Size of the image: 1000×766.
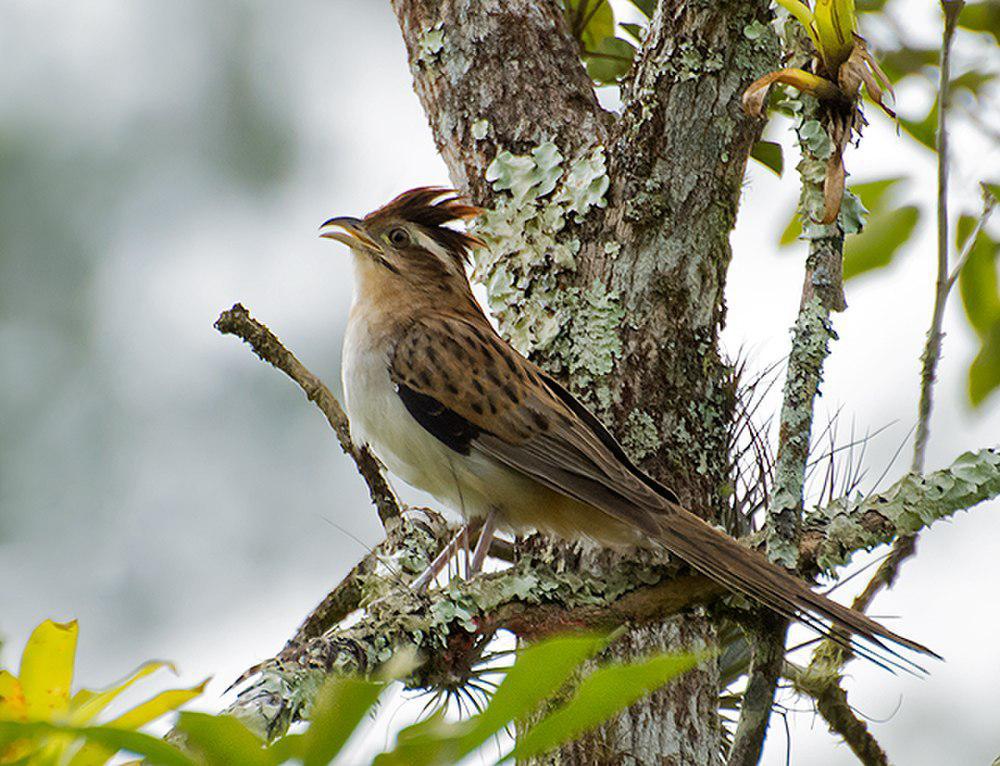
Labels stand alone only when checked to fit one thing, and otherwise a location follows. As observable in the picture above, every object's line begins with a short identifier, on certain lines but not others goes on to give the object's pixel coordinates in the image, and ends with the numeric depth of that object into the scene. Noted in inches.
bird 262.5
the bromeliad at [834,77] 234.4
